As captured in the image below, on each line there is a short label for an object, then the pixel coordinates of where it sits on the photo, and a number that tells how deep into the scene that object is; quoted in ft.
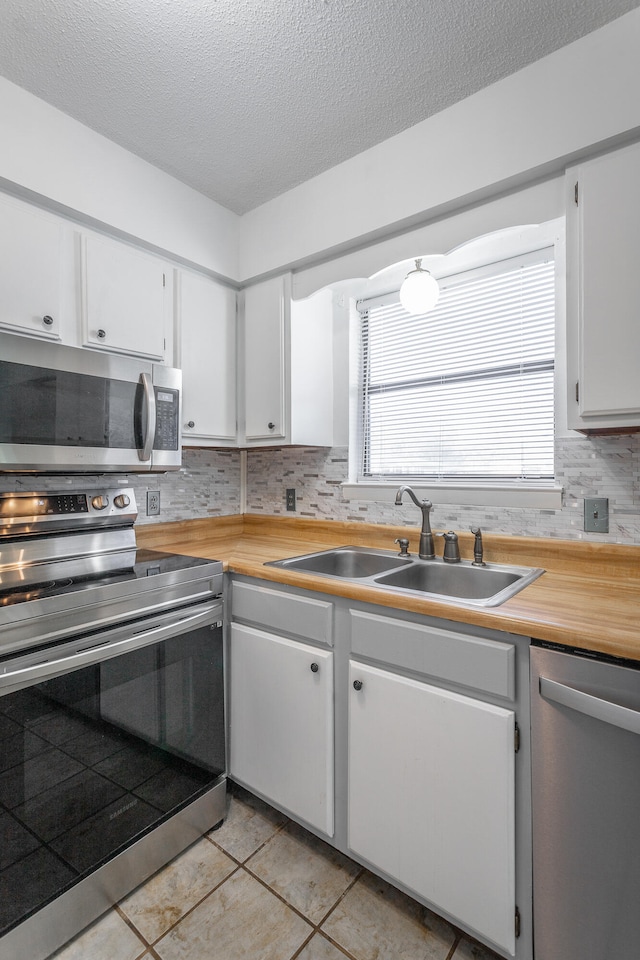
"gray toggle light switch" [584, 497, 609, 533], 5.34
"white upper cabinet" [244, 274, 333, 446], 7.21
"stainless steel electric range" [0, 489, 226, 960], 3.99
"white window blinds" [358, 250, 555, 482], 6.16
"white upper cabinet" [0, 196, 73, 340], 5.14
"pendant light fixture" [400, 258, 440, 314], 6.08
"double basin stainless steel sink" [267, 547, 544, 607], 5.51
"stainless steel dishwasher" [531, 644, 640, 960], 3.29
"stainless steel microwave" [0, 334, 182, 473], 4.74
